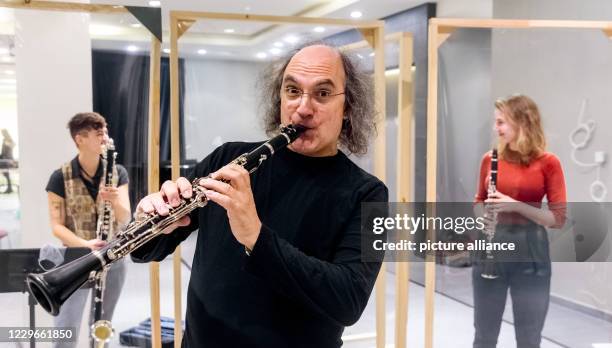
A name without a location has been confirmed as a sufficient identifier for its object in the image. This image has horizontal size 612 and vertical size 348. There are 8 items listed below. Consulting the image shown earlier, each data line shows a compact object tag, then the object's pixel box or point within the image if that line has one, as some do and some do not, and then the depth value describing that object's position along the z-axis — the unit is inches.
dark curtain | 99.4
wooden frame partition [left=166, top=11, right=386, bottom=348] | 99.7
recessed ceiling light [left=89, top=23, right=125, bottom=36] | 99.0
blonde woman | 104.2
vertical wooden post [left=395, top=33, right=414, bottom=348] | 115.2
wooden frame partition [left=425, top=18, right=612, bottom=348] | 103.0
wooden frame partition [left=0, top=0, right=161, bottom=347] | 96.1
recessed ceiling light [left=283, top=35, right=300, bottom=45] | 96.5
